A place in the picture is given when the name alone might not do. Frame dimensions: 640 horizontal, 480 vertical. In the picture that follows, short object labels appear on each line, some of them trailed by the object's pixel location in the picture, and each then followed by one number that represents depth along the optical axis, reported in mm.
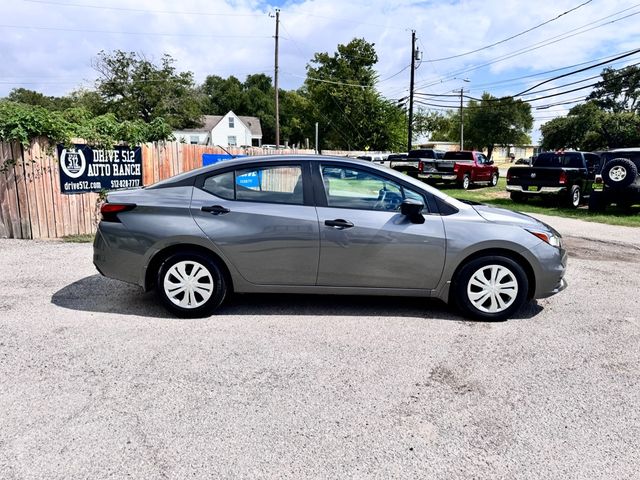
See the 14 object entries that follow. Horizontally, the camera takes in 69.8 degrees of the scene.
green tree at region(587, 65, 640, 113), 62772
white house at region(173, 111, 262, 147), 63472
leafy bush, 7594
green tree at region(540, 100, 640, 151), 51875
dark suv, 12047
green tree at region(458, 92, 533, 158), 64938
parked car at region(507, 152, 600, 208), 14523
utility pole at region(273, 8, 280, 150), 31167
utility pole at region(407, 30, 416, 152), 32406
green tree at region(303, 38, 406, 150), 54094
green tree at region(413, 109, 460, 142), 78475
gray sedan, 4320
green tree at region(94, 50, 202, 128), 48562
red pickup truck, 20766
